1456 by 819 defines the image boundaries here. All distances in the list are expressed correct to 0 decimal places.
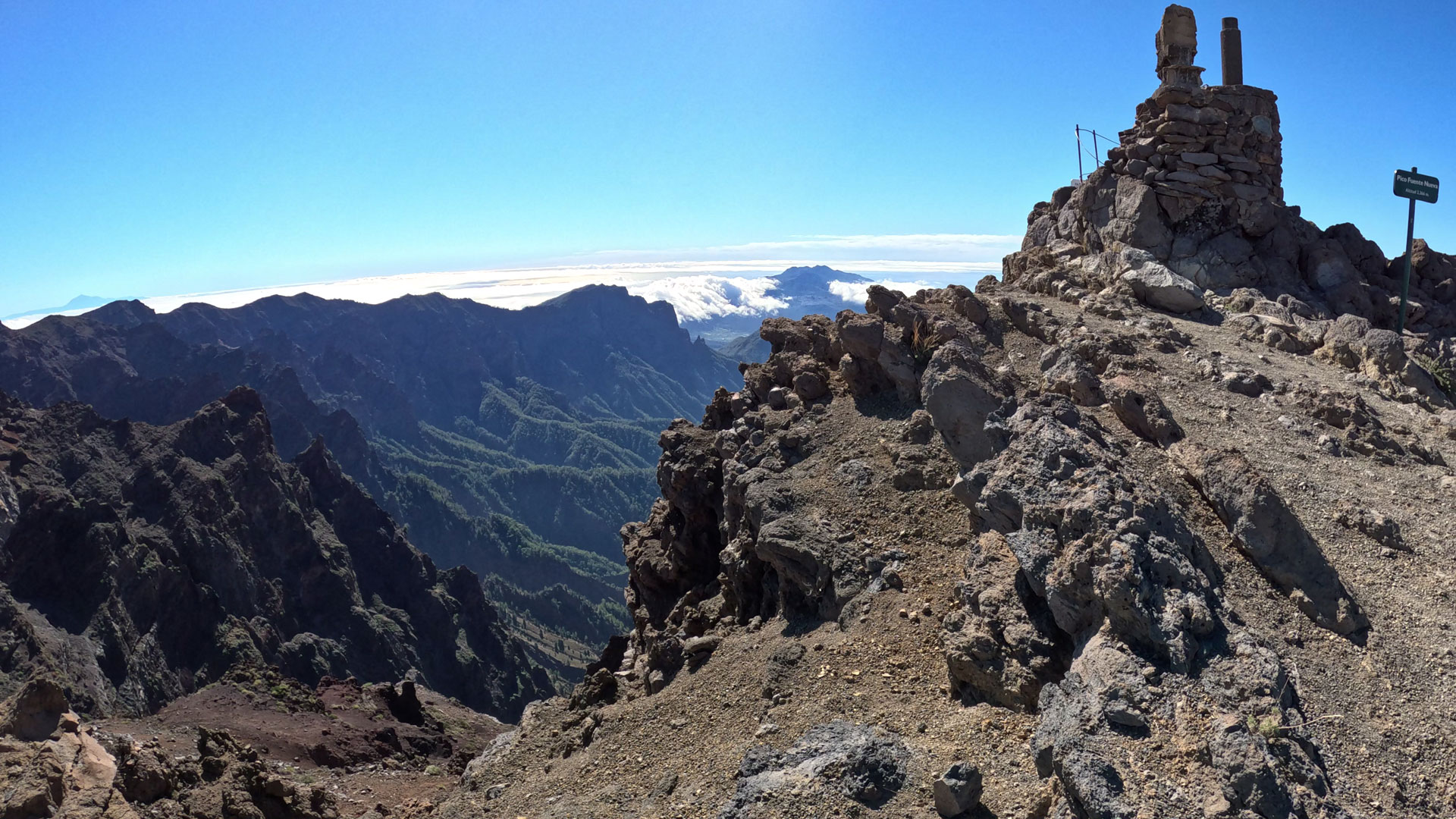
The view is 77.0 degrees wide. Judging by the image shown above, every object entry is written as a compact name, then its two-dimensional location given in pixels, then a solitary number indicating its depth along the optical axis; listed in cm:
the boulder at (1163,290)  2309
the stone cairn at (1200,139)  2558
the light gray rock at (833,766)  985
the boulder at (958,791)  901
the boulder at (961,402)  1498
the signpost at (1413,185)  2194
